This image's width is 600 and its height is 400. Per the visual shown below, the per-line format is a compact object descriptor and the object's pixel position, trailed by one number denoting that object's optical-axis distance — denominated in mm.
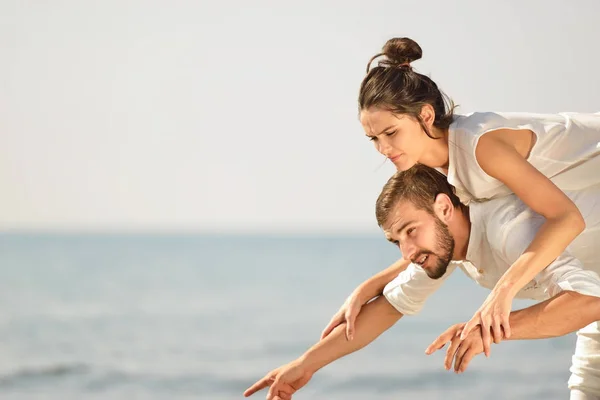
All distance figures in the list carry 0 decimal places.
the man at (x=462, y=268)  4473
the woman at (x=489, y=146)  4695
